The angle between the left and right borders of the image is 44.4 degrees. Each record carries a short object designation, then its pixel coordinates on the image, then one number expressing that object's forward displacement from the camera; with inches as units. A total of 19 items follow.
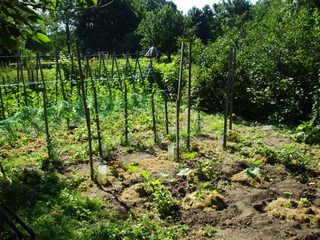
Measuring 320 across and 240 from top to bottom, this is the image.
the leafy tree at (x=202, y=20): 1704.0
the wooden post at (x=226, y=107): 251.8
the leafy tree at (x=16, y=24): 64.1
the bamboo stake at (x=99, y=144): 227.6
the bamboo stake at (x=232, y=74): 266.3
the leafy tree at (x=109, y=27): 1658.5
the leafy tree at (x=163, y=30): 1074.1
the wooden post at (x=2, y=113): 306.4
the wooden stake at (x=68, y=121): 308.5
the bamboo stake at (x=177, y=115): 226.4
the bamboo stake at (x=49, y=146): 229.2
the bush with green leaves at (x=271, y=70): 342.3
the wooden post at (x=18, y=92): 353.7
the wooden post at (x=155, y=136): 269.9
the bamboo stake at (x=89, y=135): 200.5
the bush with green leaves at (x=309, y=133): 275.7
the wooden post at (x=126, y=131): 265.1
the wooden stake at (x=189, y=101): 238.6
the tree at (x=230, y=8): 1839.3
